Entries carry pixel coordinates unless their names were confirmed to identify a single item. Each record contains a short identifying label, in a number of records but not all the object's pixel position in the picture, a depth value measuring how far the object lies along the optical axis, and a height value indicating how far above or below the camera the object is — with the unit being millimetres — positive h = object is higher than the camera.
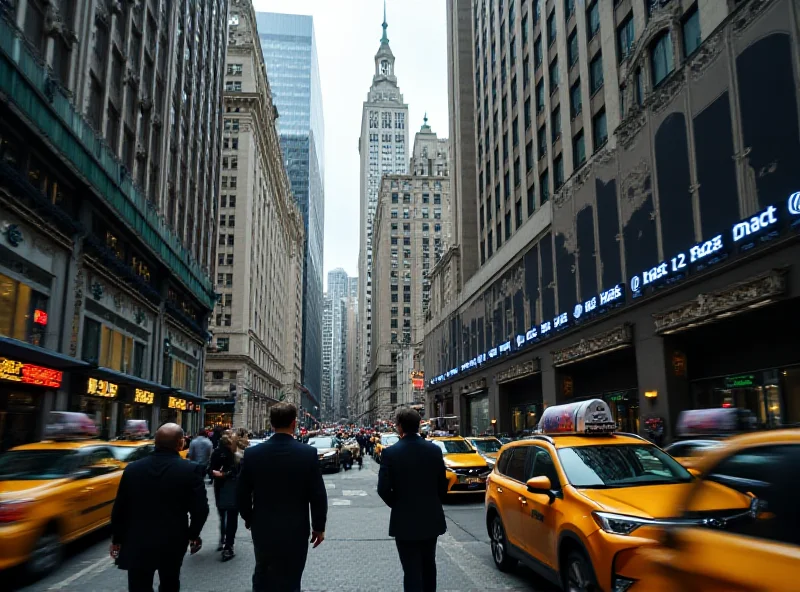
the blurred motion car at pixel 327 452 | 26469 -1743
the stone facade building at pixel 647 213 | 16828 +7021
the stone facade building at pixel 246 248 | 68750 +20392
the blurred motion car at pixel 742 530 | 3096 -644
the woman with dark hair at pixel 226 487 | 9188 -1120
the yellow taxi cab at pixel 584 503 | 5383 -918
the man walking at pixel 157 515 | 4746 -808
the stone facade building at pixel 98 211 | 19891 +8509
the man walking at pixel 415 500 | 5367 -779
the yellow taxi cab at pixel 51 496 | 7641 -1173
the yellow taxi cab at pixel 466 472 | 15445 -1525
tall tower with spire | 195500 +83278
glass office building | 186500 +91461
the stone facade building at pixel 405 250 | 133750 +33873
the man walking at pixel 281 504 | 4520 -694
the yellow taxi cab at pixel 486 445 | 19200 -1079
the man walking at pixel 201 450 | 13864 -855
